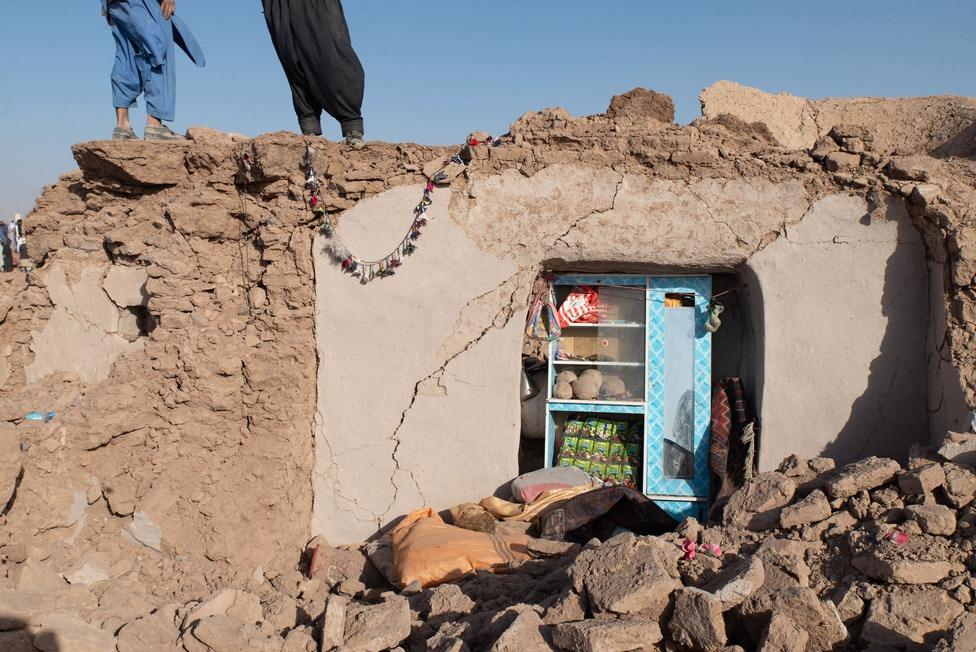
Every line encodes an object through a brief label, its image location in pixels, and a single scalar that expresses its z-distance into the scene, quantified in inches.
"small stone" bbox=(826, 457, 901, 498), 140.6
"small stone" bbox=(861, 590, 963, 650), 108.8
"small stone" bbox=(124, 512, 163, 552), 171.2
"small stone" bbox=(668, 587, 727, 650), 110.3
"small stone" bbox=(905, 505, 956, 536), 125.2
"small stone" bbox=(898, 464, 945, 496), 133.0
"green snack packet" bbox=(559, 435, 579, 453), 199.5
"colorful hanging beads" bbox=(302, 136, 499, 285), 185.3
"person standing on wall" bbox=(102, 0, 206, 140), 189.2
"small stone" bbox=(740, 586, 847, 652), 108.2
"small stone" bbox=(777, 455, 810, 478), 158.6
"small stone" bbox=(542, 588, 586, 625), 118.1
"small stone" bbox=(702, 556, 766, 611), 114.7
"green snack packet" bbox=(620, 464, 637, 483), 196.9
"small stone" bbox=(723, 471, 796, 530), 144.9
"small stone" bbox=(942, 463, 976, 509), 131.0
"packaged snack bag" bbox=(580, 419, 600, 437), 199.9
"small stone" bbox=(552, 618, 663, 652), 107.3
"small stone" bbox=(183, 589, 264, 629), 136.6
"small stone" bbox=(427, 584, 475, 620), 137.7
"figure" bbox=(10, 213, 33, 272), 186.5
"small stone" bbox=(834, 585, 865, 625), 115.3
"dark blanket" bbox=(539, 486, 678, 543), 169.0
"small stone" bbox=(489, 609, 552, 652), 110.0
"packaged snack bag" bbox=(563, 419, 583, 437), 199.8
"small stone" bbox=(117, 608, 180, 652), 130.7
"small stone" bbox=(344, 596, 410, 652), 125.5
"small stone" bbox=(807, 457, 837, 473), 157.6
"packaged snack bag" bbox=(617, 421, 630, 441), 199.2
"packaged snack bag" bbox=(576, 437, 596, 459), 199.3
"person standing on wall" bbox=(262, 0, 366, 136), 198.8
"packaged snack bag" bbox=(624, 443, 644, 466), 196.9
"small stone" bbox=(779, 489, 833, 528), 139.2
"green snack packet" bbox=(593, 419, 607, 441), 199.5
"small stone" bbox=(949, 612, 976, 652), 97.3
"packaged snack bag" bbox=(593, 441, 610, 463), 198.7
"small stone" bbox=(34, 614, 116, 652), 124.0
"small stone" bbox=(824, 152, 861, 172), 173.9
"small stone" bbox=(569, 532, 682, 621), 115.1
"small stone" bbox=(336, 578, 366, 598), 169.9
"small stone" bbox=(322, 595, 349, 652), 126.1
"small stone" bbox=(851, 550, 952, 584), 116.3
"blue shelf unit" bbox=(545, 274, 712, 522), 191.8
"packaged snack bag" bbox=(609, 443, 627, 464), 198.2
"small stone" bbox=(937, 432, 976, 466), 140.7
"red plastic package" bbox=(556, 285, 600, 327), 198.2
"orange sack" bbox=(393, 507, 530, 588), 159.9
